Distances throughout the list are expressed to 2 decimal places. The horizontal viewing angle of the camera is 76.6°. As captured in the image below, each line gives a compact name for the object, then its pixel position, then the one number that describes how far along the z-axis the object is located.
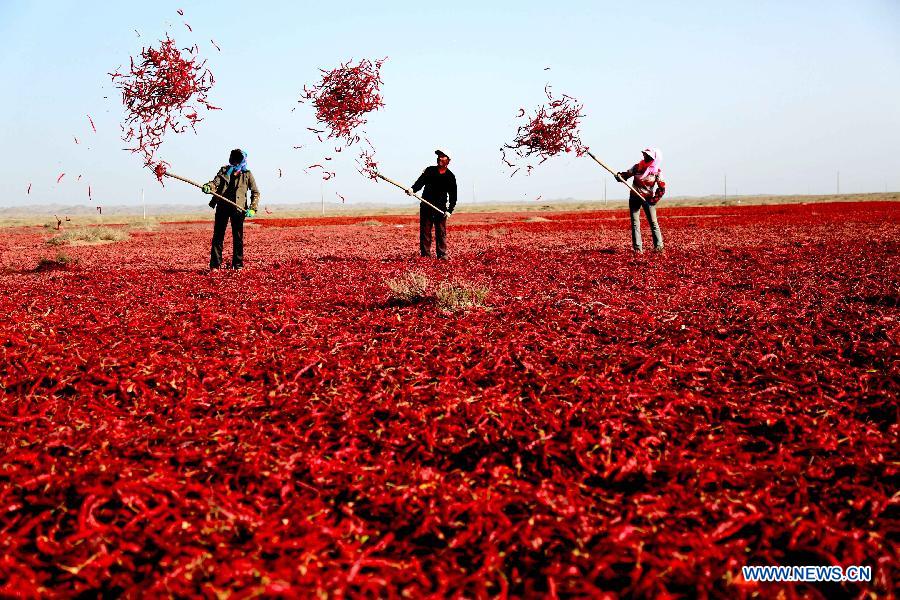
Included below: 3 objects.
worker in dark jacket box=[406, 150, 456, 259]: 14.15
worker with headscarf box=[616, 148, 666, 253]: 14.17
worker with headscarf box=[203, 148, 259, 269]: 12.34
